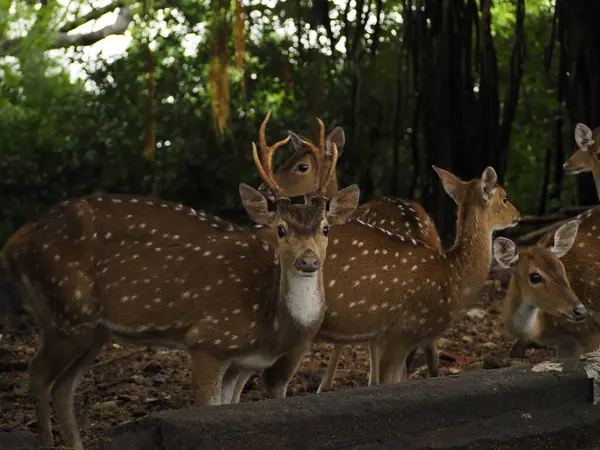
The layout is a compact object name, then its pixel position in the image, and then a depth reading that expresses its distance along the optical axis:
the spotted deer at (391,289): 10.78
